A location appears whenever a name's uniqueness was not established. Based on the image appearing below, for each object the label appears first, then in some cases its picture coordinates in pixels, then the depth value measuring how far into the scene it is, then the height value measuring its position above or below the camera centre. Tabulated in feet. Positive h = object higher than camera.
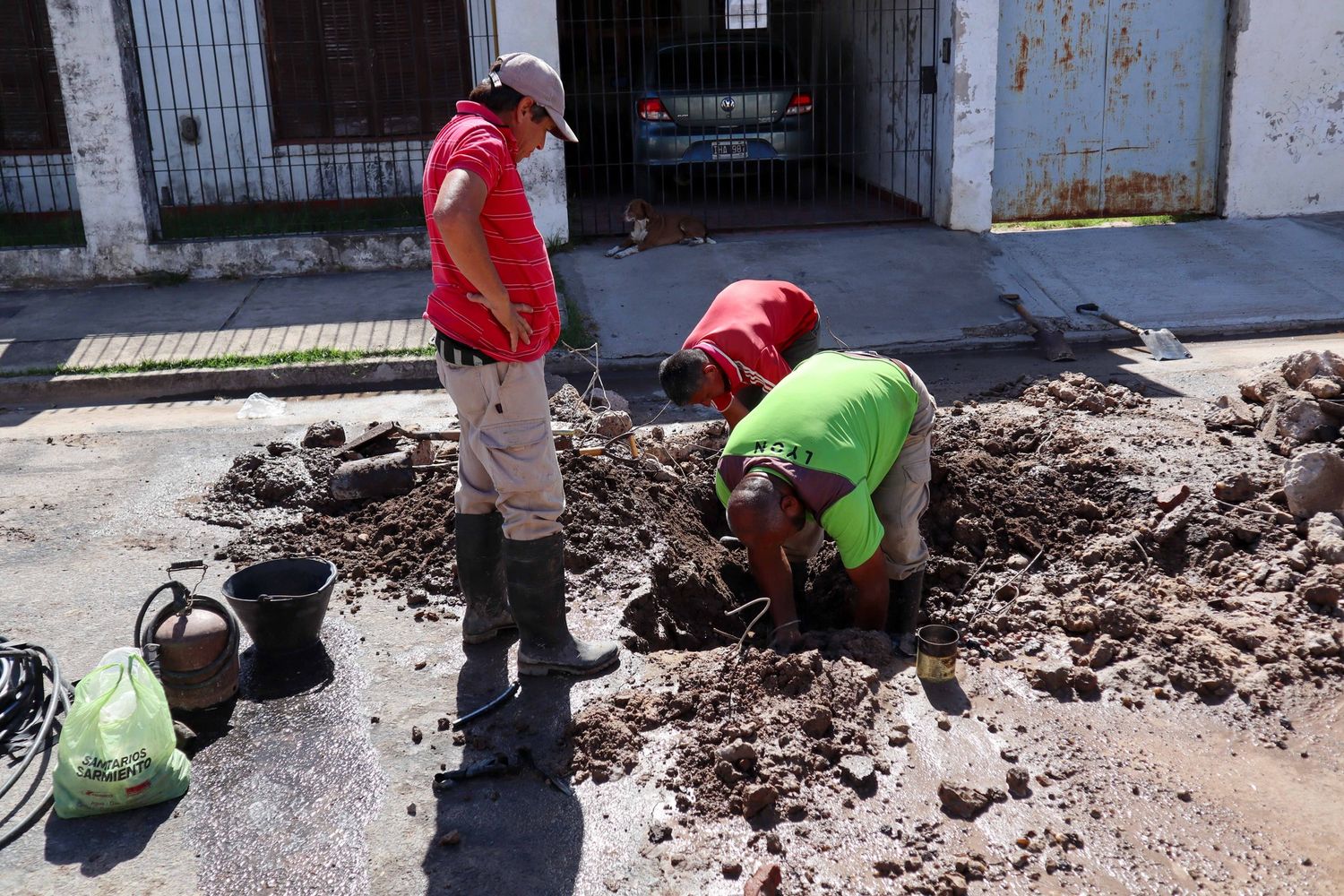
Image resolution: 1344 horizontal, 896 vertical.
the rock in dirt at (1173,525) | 16.52 -6.32
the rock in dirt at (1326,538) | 15.06 -6.06
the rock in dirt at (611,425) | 20.51 -5.84
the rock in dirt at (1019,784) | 11.55 -6.73
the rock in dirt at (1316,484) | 15.90 -5.62
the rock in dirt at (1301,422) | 18.22 -5.57
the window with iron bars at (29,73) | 41.22 +0.49
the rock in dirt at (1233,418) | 19.99 -6.04
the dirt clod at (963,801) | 11.19 -6.68
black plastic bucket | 14.20 -6.01
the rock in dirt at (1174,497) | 16.96 -6.09
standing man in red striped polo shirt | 12.17 -2.63
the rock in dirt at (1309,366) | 19.89 -5.21
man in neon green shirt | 13.25 -4.58
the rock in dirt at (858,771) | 11.62 -6.64
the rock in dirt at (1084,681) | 13.25 -6.68
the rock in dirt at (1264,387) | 20.49 -5.67
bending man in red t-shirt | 16.96 -4.13
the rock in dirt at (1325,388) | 18.72 -5.20
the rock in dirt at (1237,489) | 16.85 -5.99
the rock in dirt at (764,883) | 10.05 -6.60
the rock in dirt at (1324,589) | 14.32 -6.30
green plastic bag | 11.38 -6.03
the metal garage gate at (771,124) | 37.65 -1.99
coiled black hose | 12.60 -6.46
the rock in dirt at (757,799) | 11.16 -6.57
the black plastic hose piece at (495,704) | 12.96 -6.65
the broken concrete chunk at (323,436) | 21.75 -6.22
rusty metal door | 35.70 -1.73
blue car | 37.58 -1.79
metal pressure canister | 13.03 -5.91
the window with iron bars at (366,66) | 41.01 +0.31
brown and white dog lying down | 35.01 -4.65
